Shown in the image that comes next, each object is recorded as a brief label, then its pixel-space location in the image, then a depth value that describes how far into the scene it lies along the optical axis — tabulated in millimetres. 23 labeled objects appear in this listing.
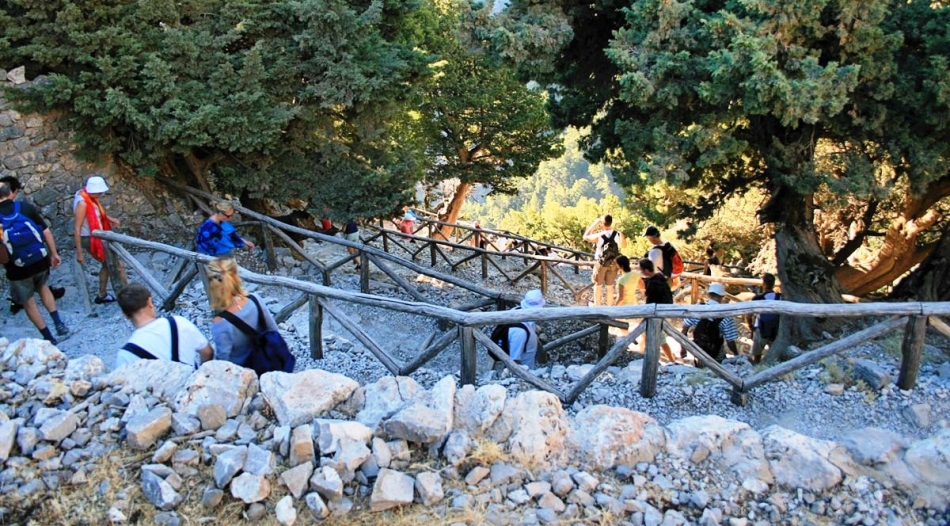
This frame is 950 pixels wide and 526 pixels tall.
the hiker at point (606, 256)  10469
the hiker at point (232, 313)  4719
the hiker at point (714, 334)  8438
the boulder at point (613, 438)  4672
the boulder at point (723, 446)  4691
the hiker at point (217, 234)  8180
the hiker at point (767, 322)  9273
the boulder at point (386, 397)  4609
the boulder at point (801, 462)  4605
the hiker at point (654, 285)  7938
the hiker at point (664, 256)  9156
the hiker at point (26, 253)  6767
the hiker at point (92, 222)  7770
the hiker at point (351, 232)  11623
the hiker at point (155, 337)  4695
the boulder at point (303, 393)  4430
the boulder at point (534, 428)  4527
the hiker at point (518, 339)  6793
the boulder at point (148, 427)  4090
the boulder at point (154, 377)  4469
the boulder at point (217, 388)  4355
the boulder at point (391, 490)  4031
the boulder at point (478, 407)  4590
